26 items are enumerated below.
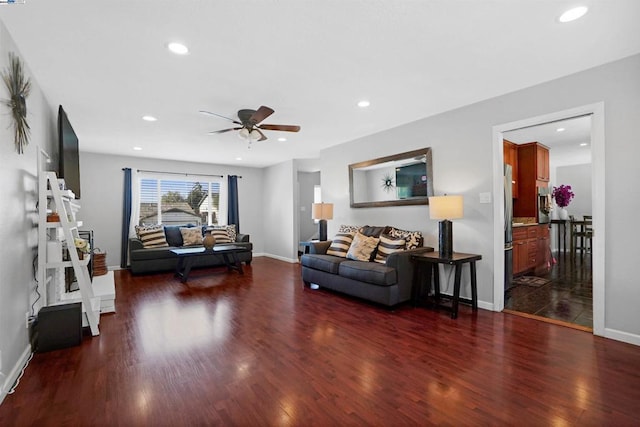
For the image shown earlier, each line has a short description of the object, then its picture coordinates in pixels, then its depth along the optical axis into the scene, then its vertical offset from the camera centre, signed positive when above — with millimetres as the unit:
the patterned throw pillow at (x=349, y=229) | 4880 -253
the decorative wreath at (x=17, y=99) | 2125 +878
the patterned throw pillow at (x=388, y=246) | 3846 -429
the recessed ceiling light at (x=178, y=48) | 2301 +1284
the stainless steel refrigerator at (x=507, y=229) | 3990 -227
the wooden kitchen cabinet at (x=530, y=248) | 5012 -638
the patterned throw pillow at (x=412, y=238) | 4000 -334
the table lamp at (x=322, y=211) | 5527 +46
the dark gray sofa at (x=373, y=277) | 3461 -780
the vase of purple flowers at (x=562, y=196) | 6645 +340
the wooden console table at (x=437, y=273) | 3258 -731
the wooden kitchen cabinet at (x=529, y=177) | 5500 +645
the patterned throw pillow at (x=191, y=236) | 6453 -459
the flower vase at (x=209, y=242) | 5293 -479
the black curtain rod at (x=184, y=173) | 6730 +976
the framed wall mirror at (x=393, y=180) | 4172 +496
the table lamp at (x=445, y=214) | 3434 -17
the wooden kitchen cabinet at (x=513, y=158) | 5348 +961
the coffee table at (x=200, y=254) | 5152 -680
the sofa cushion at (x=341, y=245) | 4504 -471
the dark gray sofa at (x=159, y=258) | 5660 -830
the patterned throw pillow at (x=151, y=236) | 6059 -433
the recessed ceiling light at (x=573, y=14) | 1942 +1290
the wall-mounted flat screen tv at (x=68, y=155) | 3066 +694
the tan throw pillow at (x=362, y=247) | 4059 -465
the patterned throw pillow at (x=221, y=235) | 6758 -457
